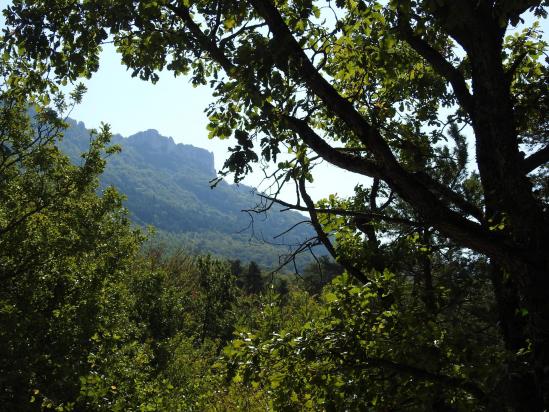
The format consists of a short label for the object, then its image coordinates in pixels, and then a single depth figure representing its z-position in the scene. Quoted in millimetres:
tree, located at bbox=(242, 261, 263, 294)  62891
